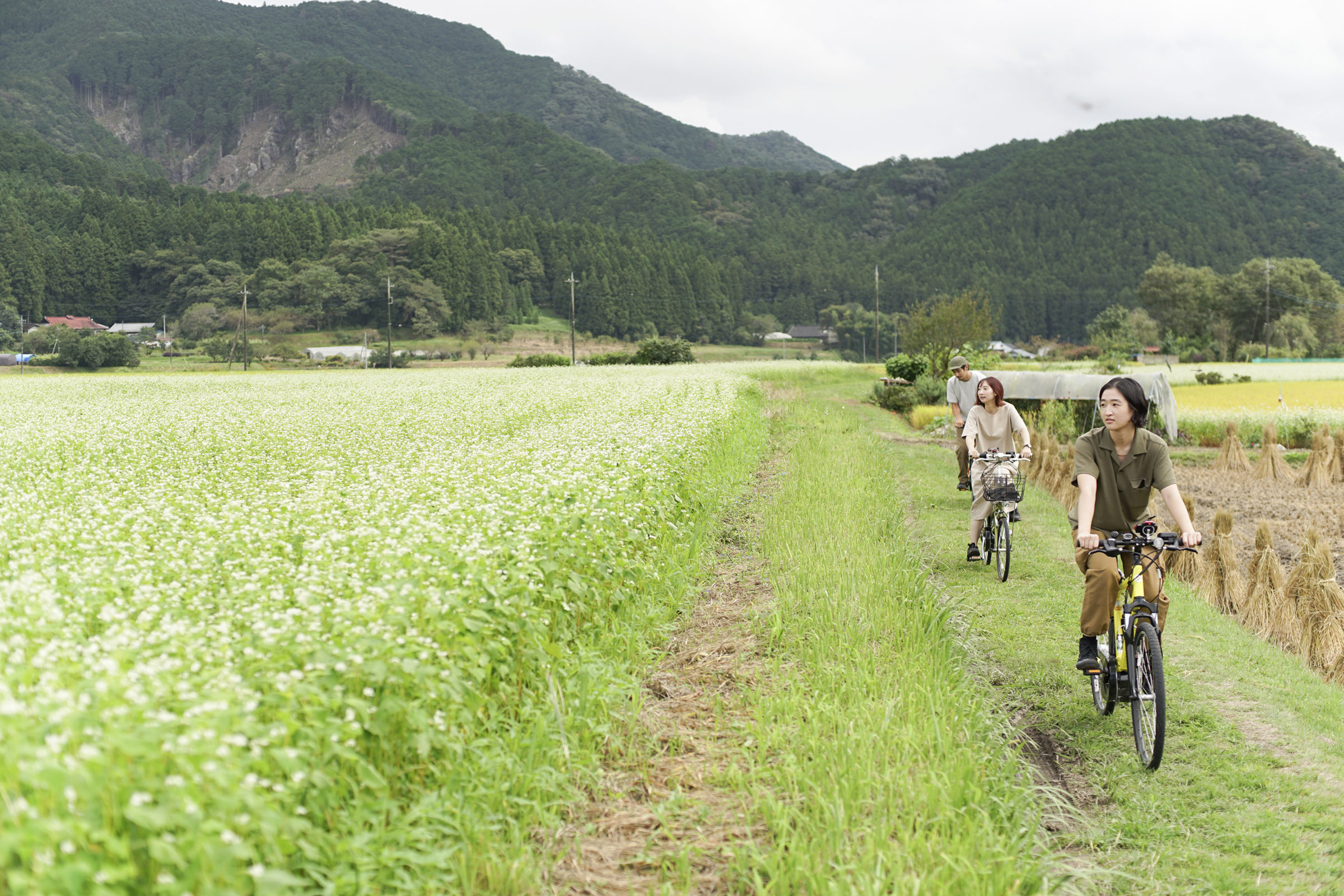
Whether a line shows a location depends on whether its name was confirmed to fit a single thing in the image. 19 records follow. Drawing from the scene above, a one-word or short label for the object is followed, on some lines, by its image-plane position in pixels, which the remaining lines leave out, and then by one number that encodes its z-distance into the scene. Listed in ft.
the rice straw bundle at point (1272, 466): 54.44
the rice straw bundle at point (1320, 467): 51.85
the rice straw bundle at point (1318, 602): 22.49
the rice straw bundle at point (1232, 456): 57.26
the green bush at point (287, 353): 254.88
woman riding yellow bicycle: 16.38
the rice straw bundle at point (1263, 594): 24.85
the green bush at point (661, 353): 212.43
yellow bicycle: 15.34
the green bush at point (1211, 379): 134.41
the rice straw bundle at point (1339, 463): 52.75
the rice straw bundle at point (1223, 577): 26.86
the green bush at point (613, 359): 231.50
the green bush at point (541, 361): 240.73
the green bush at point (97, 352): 202.90
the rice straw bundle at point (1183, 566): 28.81
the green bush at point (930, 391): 92.63
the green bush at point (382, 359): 241.76
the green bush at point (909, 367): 113.19
